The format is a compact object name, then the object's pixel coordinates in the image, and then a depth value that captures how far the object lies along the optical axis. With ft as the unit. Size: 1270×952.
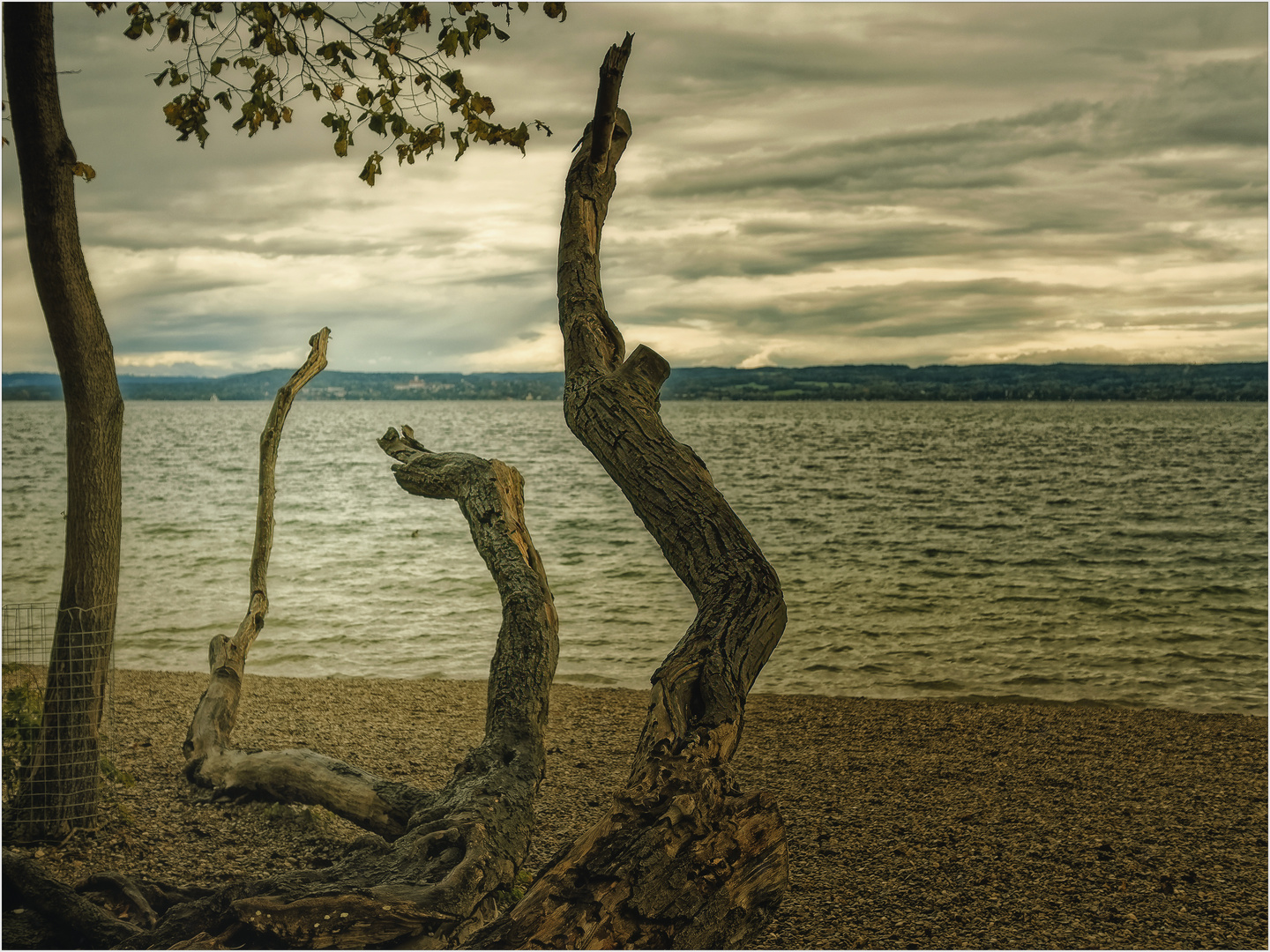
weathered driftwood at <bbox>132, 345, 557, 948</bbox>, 11.64
